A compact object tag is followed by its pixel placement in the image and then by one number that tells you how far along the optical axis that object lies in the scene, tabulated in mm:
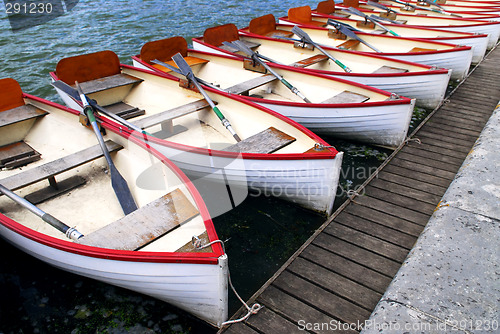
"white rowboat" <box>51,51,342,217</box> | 4398
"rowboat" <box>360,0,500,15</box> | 12180
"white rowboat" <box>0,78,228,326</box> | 3078
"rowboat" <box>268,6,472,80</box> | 7691
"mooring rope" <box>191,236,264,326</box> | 3035
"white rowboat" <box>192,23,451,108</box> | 6656
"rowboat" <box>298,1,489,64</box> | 8727
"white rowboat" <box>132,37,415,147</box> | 5613
